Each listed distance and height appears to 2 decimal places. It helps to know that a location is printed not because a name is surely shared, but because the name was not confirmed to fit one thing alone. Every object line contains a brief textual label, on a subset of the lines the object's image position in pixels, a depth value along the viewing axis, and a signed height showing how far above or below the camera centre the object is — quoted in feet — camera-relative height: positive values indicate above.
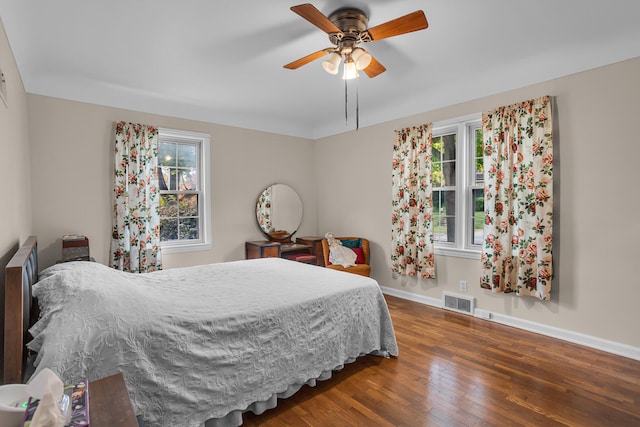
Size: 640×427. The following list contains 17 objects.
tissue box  2.79 -1.87
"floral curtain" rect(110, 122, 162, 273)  12.09 +0.38
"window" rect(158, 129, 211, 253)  13.78 +0.90
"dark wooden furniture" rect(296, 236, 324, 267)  15.72 -1.82
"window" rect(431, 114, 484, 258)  12.26 +0.89
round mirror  16.20 -0.09
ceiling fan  6.47 +3.81
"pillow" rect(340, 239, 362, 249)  15.29 -1.55
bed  4.95 -2.15
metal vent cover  12.09 -3.53
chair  14.21 -2.40
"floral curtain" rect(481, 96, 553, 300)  10.00 +0.31
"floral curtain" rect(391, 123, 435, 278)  13.05 +0.18
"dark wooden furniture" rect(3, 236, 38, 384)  4.50 -1.56
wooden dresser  14.78 -1.81
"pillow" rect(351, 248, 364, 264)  14.83 -2.05
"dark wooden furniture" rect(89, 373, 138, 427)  3.27 -2.08
